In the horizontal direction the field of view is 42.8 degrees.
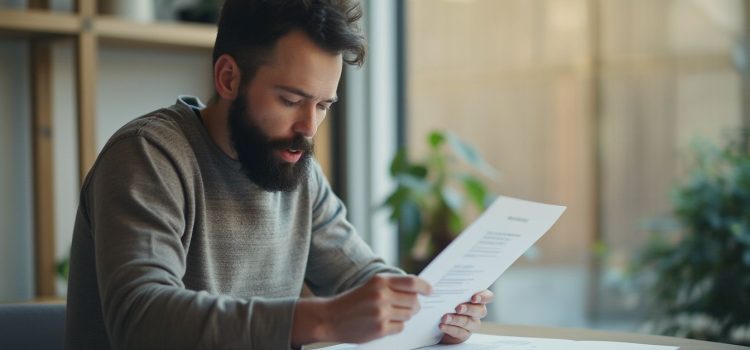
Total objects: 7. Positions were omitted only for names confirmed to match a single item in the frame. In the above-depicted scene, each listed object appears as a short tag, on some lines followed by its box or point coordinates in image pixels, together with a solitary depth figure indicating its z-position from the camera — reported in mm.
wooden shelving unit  2674
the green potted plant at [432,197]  3213
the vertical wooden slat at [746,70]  2842
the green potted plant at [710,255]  2719
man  1129
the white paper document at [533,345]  1405
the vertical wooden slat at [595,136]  3156
